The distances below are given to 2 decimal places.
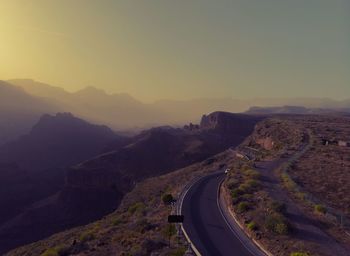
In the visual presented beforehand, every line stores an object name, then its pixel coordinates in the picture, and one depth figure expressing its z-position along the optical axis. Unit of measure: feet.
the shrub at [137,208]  183.13
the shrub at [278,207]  133.80
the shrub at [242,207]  141.69
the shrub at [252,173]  190.23
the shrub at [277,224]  116.78
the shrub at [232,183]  180.55
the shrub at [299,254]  96.12
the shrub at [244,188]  164.96
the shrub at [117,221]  160.75
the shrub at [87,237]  134.70
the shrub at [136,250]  107.31
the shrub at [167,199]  175.11
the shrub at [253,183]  172.11
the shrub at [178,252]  101.98
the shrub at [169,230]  119.69
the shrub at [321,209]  134.45
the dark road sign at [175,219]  106.83
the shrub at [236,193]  159.22
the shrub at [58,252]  121.34
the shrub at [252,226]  122.62
